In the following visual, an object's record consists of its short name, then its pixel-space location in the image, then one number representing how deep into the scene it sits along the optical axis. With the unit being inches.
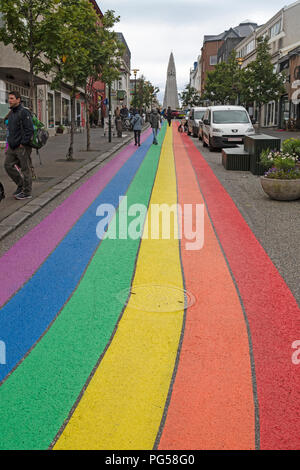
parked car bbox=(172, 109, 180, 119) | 3407.0
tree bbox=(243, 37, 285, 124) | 1765.5
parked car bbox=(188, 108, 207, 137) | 1311.4
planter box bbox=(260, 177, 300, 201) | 406.0
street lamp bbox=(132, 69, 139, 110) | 2676.7
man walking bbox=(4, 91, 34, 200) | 391.2
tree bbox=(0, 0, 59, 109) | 534.9
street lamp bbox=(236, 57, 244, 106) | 2393.9
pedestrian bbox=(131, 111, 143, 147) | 997.2
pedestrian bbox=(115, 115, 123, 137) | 1277.1
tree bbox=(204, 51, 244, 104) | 2551.2
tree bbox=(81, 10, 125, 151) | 808.9
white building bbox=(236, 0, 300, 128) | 1982.8
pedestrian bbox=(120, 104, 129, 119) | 1611.7
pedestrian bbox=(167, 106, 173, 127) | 1845.7
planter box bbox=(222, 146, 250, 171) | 625.3
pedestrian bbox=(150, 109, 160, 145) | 1037.5
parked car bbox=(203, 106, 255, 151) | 849.5
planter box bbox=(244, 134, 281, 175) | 573.6
